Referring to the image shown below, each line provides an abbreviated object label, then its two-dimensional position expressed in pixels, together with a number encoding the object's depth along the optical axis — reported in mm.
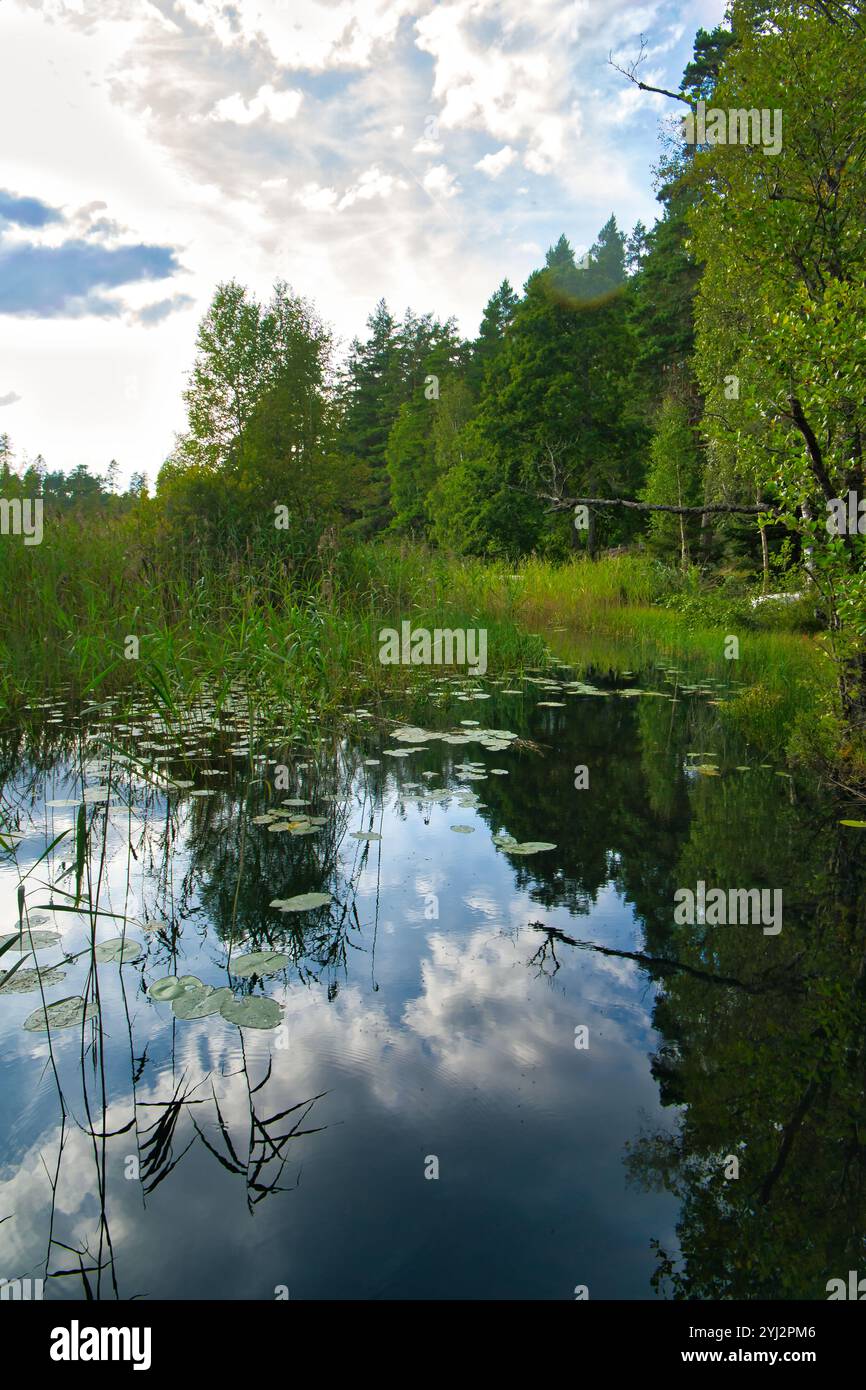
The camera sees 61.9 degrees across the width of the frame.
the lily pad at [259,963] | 2486
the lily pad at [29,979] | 2430
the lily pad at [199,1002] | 2262
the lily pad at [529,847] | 3676
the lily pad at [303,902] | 2959
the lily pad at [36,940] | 2690
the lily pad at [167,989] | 2357
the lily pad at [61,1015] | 2199
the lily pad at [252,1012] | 2189
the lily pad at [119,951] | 2600
